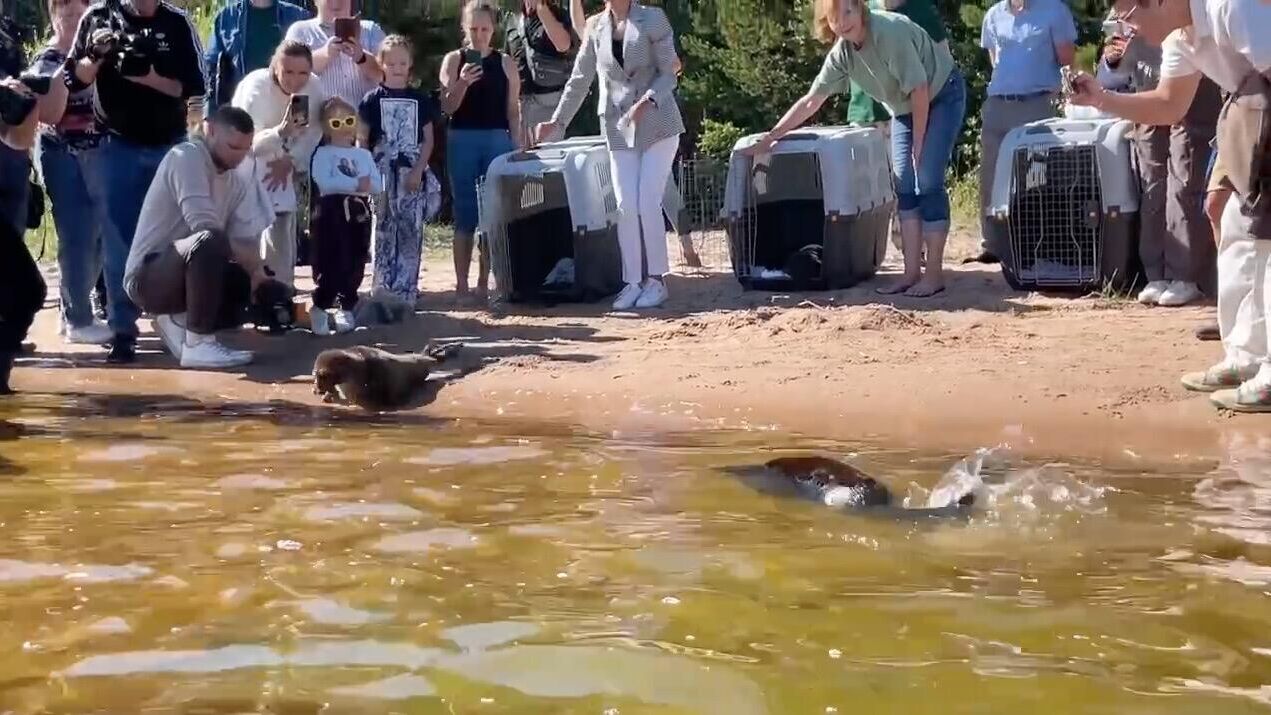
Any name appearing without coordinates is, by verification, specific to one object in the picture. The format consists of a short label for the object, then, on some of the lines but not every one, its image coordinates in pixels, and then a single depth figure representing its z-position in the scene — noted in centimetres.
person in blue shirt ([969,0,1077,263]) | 920
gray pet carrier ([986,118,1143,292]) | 830
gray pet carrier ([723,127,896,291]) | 893
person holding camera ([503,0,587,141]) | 1003
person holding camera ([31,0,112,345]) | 802
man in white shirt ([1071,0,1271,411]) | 566
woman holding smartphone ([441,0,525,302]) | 936
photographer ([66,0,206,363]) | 783
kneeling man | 755
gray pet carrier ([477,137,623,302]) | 911
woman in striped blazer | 889
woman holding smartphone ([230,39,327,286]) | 832
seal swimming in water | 453
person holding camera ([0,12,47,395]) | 700
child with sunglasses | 827
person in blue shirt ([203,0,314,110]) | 910
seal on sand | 681
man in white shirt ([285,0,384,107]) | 877
